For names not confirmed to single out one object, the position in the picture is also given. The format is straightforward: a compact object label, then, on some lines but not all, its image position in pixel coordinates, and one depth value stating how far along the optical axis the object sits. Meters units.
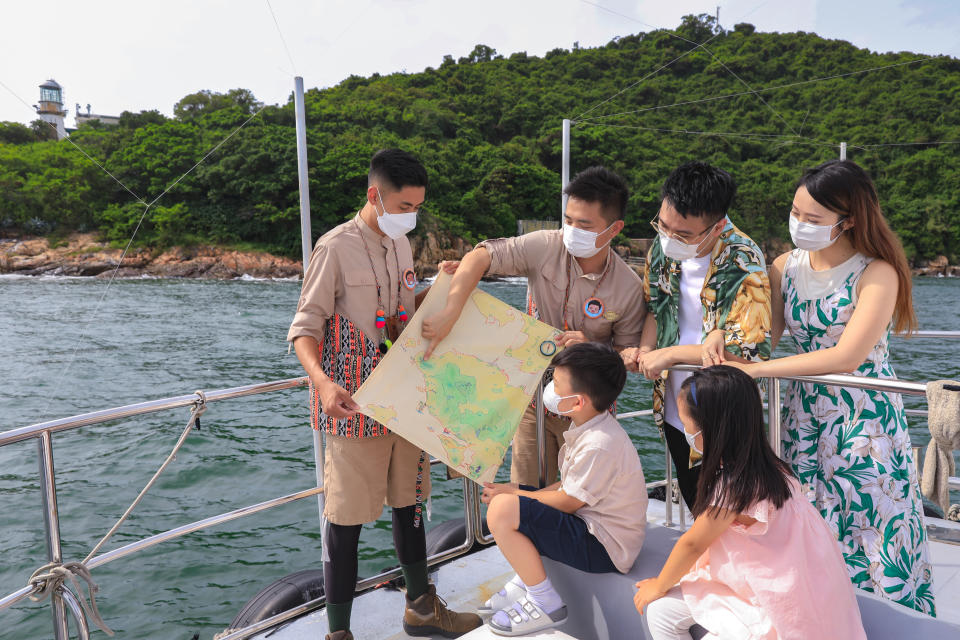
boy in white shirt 1.77
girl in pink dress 1.36
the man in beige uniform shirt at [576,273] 2.05
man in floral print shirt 1.83
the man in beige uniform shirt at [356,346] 1.92
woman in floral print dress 1.70
